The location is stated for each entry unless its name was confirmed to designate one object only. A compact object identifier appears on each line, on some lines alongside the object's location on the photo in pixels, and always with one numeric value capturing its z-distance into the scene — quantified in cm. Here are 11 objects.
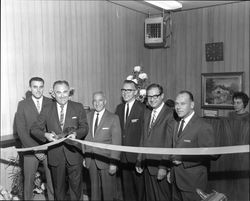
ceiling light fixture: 527
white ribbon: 220
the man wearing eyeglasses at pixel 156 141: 290
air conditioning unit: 600
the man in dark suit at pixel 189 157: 257
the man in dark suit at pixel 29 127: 318
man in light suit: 303
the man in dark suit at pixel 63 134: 299
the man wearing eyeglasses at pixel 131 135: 321
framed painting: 556
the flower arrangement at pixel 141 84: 442
